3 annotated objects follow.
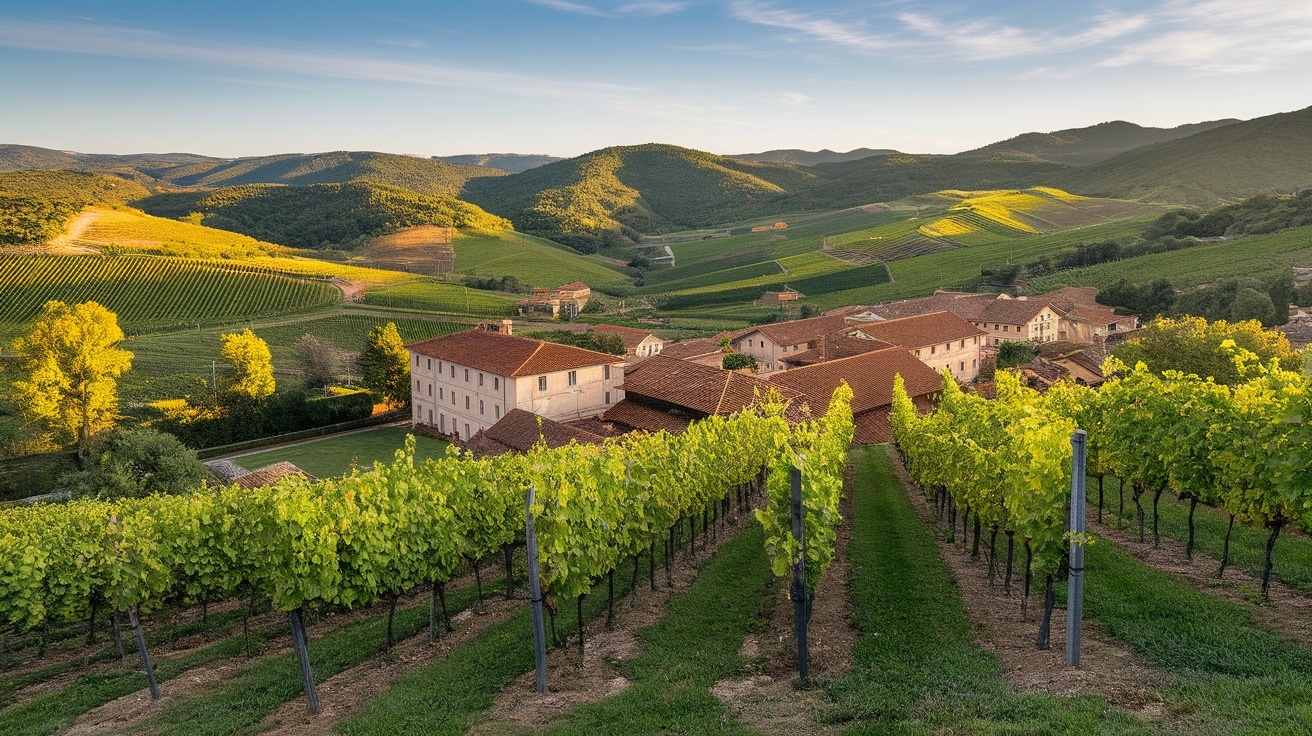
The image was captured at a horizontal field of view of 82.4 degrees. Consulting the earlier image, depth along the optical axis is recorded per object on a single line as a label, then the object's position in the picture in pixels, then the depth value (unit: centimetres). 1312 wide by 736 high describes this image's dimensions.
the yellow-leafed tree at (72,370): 4181
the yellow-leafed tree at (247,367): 5312
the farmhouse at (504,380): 4553
